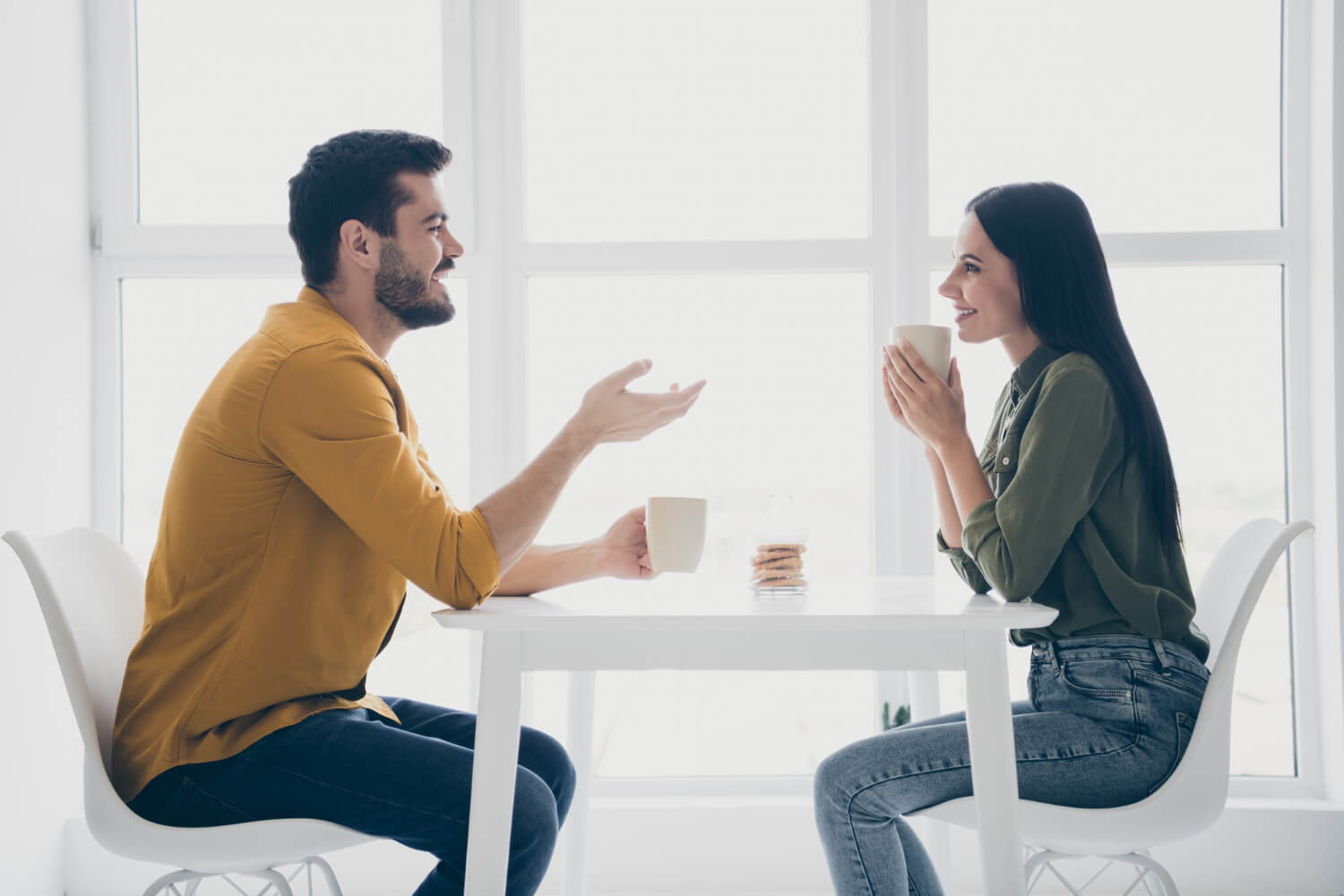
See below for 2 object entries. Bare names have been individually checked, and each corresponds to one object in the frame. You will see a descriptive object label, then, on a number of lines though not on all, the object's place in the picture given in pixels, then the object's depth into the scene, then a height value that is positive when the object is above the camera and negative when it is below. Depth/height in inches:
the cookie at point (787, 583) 51.1 -7.9
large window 93.0 +18.5
